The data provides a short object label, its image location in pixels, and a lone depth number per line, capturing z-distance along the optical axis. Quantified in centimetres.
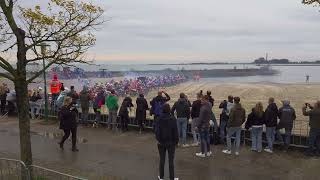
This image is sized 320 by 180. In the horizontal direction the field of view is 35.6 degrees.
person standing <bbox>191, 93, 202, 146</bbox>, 1440
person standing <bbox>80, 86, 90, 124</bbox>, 1806
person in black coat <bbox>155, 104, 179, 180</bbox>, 1070
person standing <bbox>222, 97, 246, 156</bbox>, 1327
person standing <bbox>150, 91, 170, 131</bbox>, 1541
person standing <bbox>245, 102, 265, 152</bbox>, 1348
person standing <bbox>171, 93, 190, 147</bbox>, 1436
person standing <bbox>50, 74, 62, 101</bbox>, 2196
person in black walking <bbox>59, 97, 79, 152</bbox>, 1446
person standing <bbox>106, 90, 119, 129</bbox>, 1723
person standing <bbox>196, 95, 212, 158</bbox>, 1293
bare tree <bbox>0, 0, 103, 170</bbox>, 1023
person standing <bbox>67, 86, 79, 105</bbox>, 1820
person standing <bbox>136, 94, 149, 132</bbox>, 1648
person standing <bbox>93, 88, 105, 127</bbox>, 1798
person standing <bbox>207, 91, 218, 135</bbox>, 1376
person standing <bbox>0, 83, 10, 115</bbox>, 2212
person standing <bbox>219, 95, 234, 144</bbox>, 1417
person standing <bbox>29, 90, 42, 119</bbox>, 2069
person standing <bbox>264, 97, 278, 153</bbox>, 1340
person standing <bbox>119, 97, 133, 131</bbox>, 1690
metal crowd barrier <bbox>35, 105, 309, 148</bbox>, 1351
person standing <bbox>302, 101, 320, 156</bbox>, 1281
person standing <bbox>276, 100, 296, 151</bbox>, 1336
